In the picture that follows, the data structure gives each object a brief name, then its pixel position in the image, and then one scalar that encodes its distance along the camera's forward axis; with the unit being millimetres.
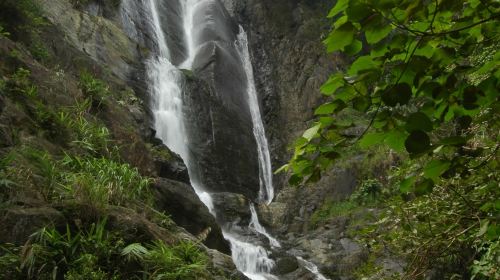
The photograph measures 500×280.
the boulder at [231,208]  14281
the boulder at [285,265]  11719
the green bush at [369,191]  15383
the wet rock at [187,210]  9617
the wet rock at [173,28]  20859
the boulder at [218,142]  16844
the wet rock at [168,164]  11929
